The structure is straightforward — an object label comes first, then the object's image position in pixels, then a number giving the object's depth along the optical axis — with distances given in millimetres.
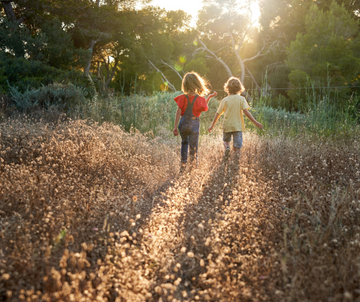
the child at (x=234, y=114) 5066
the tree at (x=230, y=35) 26578
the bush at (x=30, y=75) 9211
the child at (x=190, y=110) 4512
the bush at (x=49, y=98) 7584
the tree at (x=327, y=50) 13578
